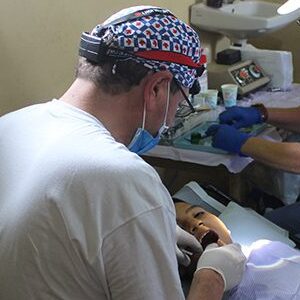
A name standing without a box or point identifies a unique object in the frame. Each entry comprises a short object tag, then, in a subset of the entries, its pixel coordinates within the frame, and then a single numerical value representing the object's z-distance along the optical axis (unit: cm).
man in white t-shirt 93
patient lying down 139
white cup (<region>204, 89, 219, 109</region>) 247
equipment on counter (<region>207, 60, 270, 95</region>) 266
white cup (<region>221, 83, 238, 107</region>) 249
